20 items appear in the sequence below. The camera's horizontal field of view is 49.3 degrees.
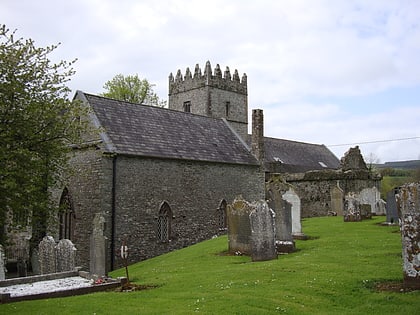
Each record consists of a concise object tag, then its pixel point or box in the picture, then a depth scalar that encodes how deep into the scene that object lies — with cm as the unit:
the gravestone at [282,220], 1545
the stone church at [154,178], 2033
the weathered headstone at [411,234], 889
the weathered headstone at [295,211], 1811
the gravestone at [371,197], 2597
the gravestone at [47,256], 1541
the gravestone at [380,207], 2686
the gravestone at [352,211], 2239
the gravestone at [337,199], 2836
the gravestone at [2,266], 1286
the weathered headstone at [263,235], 1407
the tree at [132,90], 4475
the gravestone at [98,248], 1345
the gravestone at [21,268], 1705
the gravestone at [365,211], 2352
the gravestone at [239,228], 1599
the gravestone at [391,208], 1939
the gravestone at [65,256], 1497
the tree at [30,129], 1203
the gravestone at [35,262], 1894
